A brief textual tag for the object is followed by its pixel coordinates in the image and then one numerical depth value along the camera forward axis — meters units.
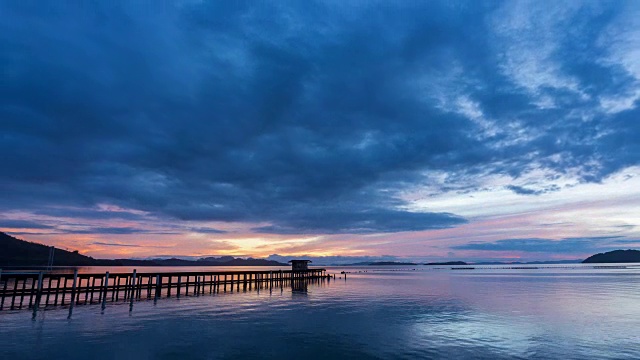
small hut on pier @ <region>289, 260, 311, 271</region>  85.57
